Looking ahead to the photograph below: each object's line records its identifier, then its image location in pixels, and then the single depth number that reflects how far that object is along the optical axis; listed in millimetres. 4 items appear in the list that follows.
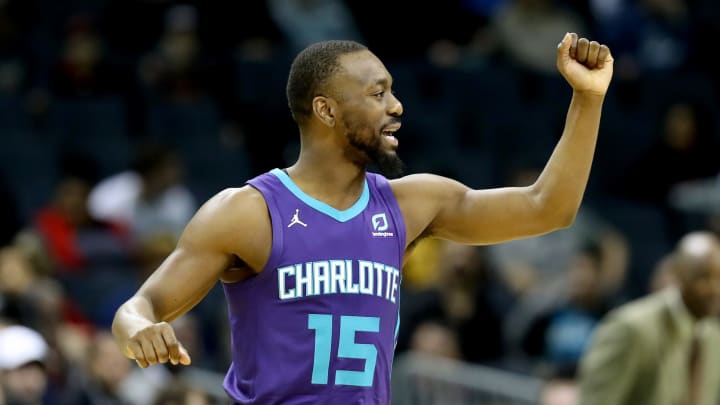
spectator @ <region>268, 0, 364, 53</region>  25812
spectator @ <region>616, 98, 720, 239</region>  24344
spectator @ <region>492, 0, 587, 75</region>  26031
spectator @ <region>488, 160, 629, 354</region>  19453
